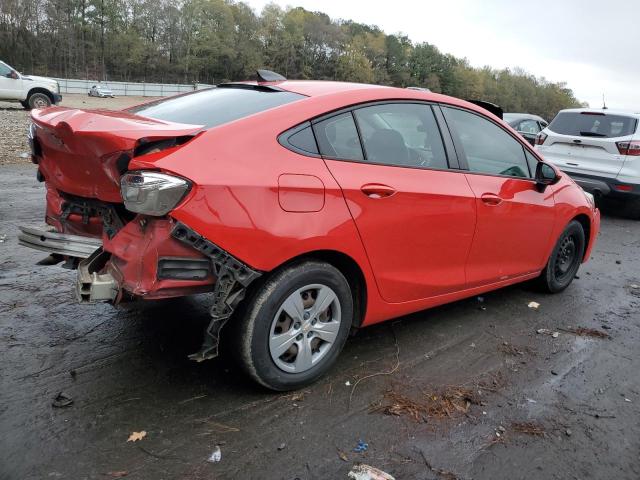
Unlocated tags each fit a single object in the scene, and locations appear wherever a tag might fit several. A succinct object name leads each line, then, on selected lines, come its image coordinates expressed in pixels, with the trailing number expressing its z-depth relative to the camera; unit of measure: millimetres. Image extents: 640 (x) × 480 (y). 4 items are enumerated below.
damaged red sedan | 2533
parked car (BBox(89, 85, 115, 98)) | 50844
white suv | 8609
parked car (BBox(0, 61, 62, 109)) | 19625
